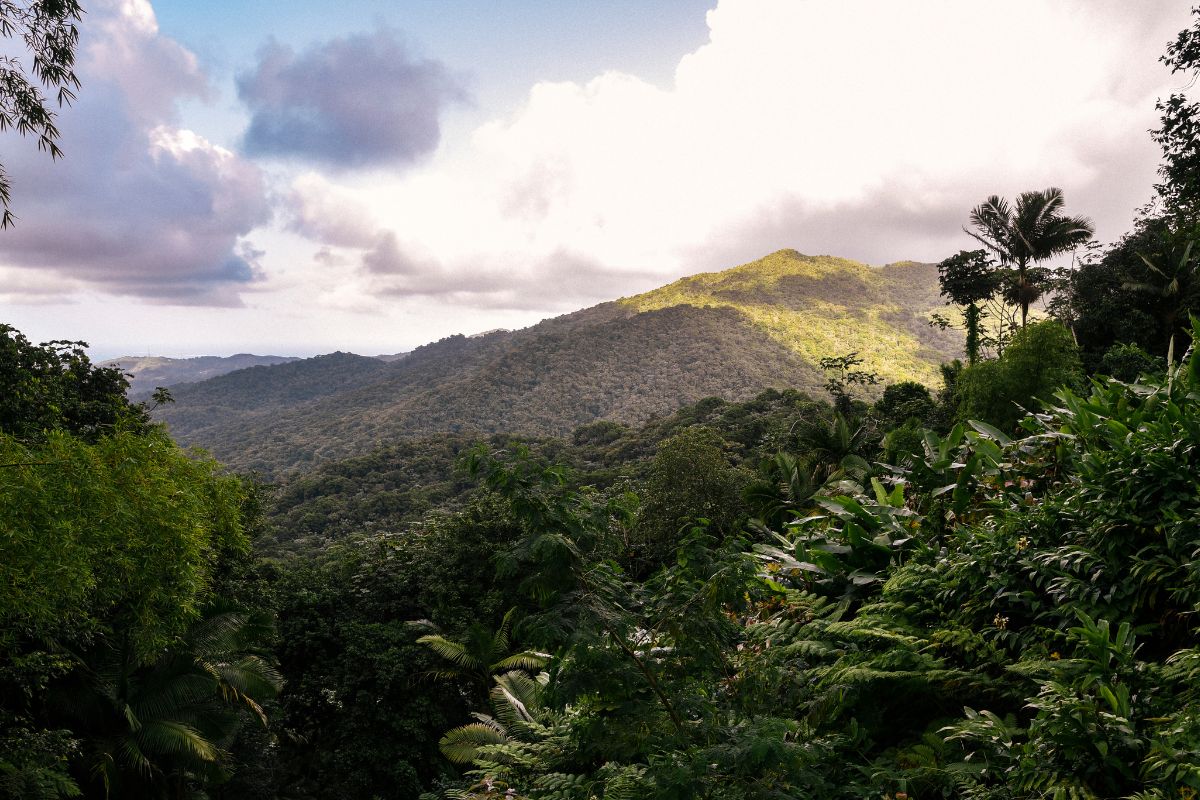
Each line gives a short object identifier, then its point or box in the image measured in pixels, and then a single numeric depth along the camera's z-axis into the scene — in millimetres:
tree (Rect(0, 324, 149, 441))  9825
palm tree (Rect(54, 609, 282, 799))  7852
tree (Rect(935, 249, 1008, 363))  19828
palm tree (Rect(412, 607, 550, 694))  10898
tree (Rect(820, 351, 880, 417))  20594
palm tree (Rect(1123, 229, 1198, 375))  15125
